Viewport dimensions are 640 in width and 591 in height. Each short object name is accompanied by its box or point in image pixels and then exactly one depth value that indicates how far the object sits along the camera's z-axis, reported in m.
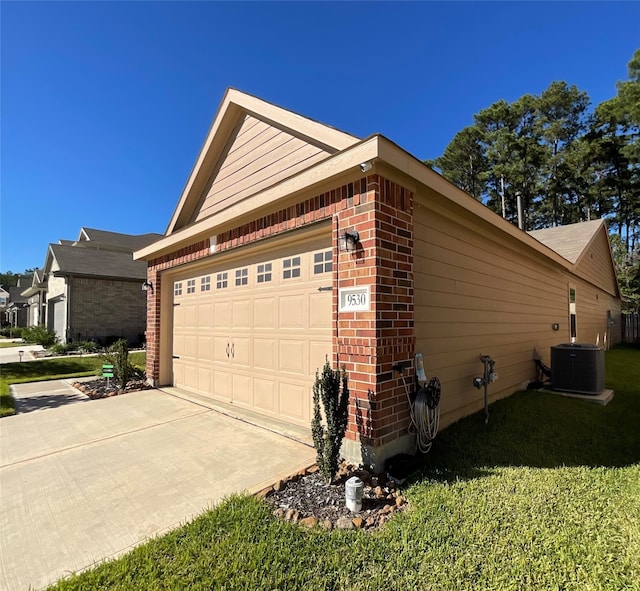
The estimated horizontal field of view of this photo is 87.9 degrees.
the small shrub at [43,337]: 14.26
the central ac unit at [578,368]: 5.81
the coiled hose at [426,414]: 3.36
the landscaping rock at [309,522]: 2.31
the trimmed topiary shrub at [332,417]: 2.78
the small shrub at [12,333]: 22.97
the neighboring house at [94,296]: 15.05
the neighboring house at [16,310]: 29.91
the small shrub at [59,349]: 13.37
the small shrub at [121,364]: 6.98
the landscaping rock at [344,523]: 2.29
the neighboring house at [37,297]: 20.19
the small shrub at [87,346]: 13.86
